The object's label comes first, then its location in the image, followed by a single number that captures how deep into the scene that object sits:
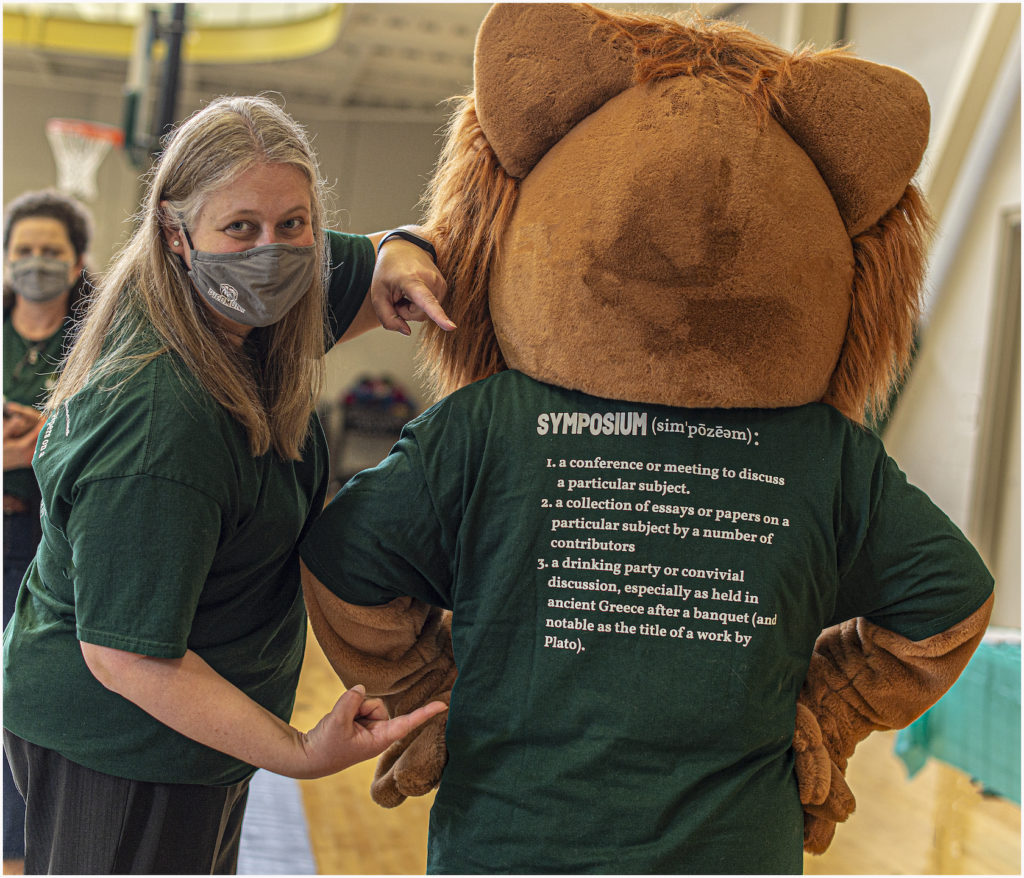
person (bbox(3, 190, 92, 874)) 2.07
